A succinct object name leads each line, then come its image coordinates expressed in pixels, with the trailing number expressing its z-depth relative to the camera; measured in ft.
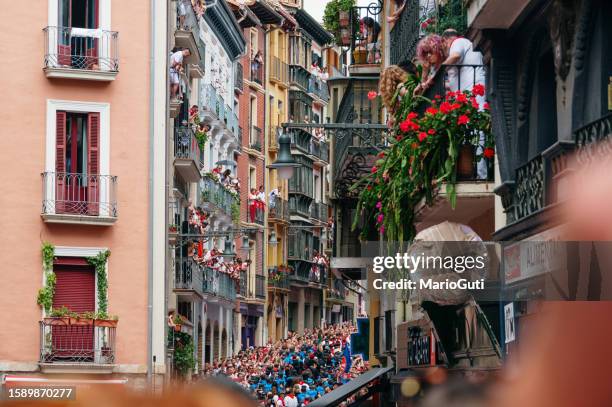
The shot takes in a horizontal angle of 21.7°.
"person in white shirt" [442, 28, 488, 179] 55.01
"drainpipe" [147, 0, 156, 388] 129.08
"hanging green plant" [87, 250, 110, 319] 126.52
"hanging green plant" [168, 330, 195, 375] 148.31
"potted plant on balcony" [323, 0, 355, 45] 153.99
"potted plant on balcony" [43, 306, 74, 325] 124.47
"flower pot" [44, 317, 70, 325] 124.36
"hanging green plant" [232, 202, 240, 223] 233.21
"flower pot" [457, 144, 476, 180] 54.75
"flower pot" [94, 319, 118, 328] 125.59
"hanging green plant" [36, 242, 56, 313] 124.36
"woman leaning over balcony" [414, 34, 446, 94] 56.03
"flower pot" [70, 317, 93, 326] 124.57
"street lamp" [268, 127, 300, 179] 100.12
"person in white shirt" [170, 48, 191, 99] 143.54
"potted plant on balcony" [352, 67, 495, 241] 52.80
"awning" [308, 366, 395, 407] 58.92
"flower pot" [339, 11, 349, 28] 121.37
